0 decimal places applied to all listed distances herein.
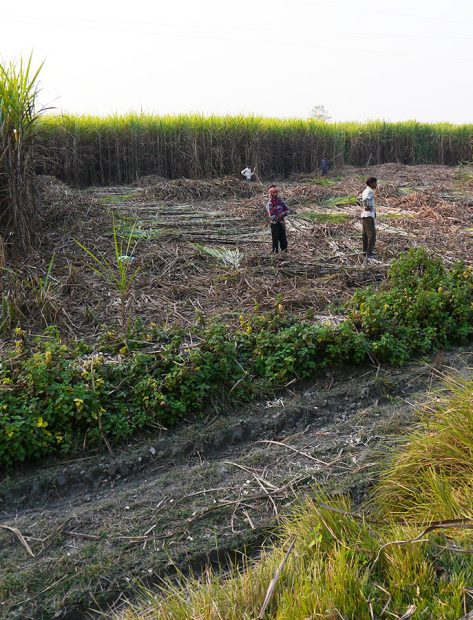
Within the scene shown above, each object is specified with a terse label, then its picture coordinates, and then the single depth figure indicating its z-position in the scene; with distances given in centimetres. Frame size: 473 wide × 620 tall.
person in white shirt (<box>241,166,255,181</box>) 1708
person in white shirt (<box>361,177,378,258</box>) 866
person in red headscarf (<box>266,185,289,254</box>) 854
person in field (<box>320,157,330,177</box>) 2098
